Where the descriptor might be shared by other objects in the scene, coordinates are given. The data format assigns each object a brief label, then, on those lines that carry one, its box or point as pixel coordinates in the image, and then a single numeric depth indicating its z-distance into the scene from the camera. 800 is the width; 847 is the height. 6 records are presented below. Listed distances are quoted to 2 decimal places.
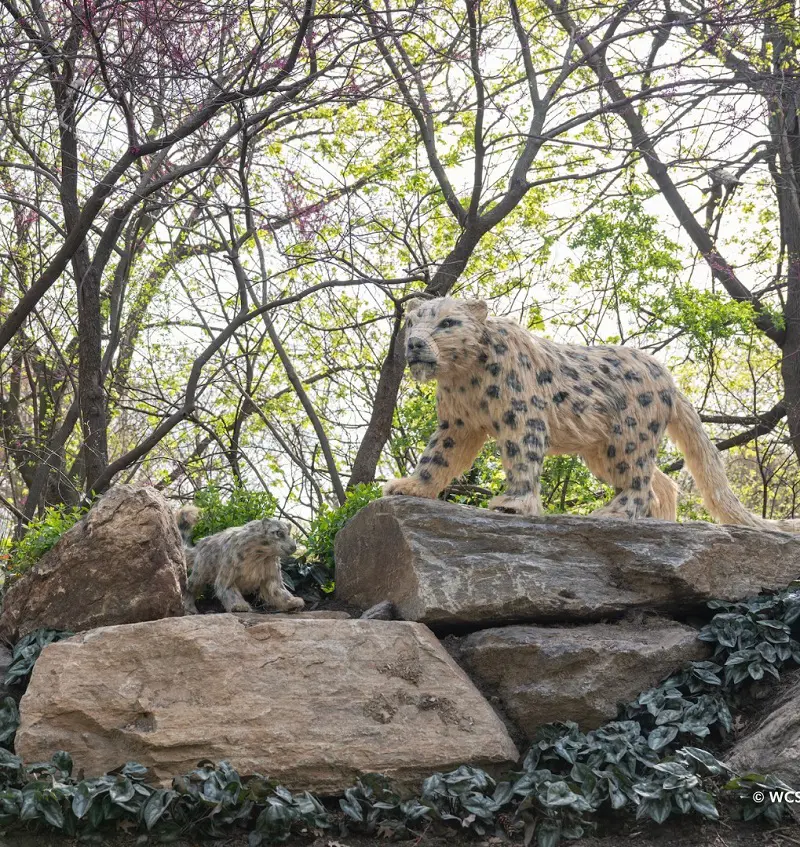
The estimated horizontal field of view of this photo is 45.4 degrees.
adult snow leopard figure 6.00
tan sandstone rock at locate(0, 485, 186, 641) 5.73
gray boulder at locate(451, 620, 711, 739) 5.53
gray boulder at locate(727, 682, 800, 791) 4.87
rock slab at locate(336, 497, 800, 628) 5.76
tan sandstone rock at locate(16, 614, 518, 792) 4.98
